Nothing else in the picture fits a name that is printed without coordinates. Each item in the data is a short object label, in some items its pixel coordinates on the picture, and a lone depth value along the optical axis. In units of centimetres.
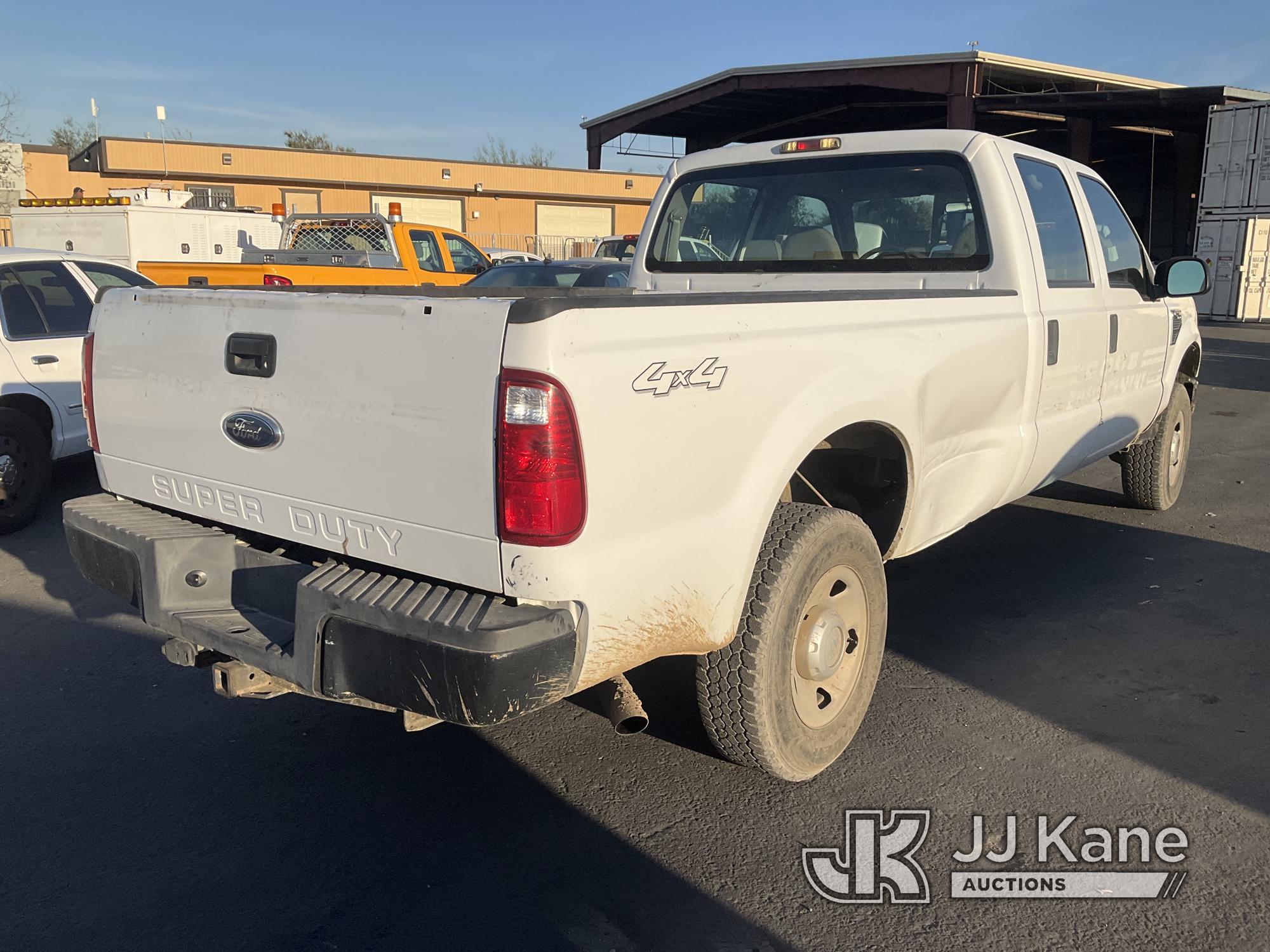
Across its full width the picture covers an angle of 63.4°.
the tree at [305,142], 6519
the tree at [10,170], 2583
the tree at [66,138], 5415
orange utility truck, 1072
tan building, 3111
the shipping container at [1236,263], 2175
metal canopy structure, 2242
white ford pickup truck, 237
